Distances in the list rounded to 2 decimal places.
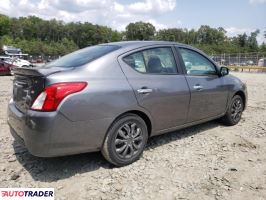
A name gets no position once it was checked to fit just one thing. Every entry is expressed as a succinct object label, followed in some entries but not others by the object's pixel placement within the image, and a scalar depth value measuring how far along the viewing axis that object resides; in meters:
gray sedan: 3.65
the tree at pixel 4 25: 113.24
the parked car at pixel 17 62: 25.28
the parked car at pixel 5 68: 23.36
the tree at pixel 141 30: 123.94
